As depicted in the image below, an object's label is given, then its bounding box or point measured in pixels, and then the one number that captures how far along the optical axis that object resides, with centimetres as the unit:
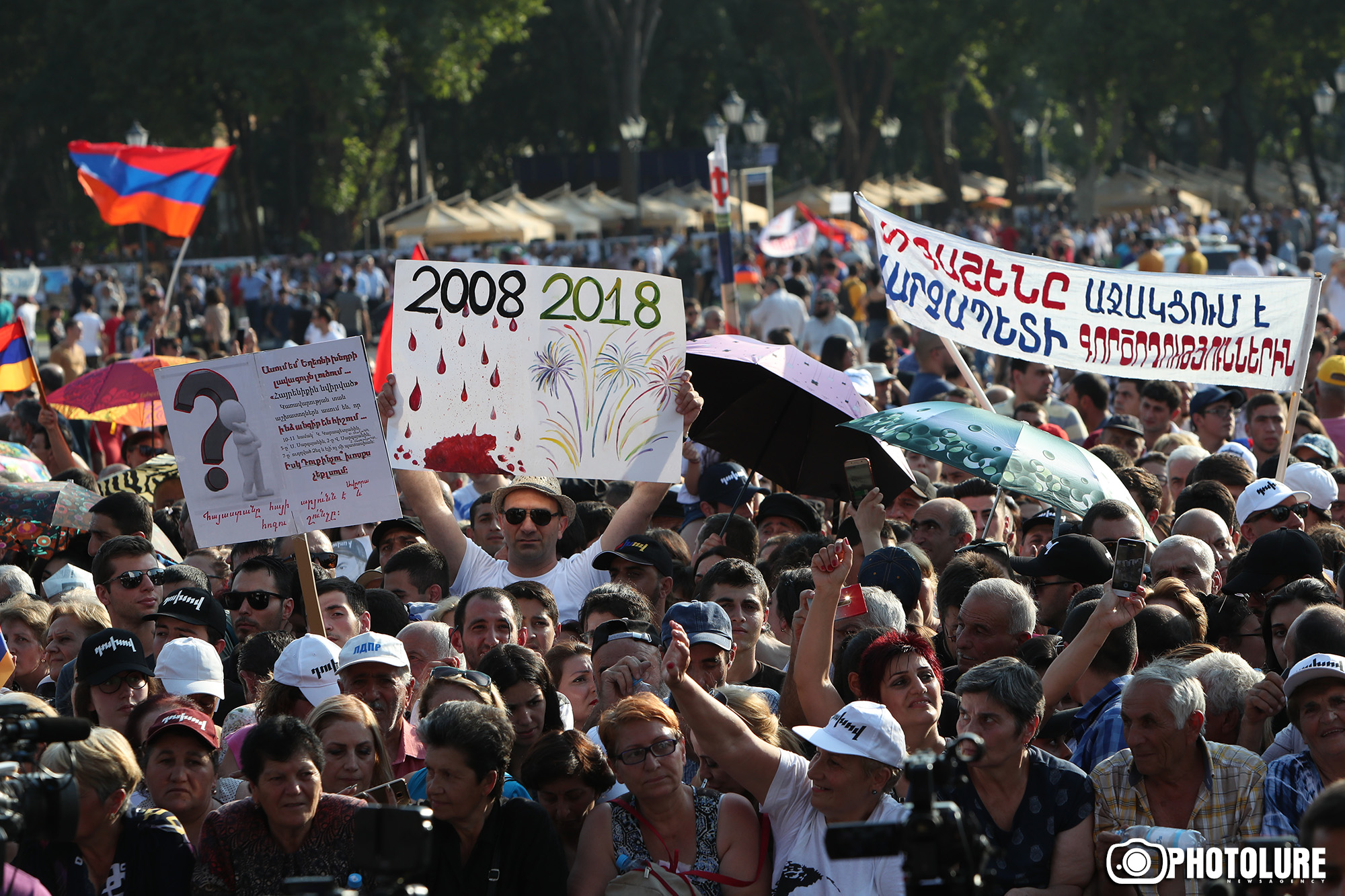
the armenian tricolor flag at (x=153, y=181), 3109
